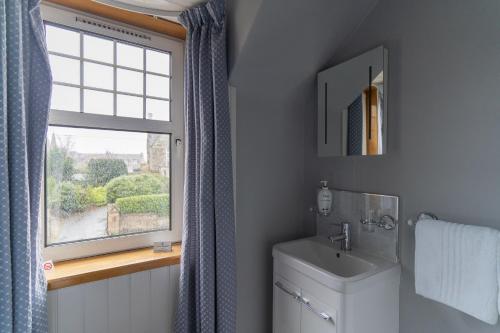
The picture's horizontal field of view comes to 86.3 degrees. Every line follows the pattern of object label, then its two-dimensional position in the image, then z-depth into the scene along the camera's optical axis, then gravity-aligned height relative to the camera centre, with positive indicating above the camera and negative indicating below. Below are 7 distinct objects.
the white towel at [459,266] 0.92 -0.38
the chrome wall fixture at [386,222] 1.30 -0.28
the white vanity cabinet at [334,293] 1.12 -0.59
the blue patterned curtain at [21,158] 0.91 +0.03
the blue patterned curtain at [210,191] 1.35 -0.13
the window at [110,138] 1.29 +0.15
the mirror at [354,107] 1.31 +0.32
